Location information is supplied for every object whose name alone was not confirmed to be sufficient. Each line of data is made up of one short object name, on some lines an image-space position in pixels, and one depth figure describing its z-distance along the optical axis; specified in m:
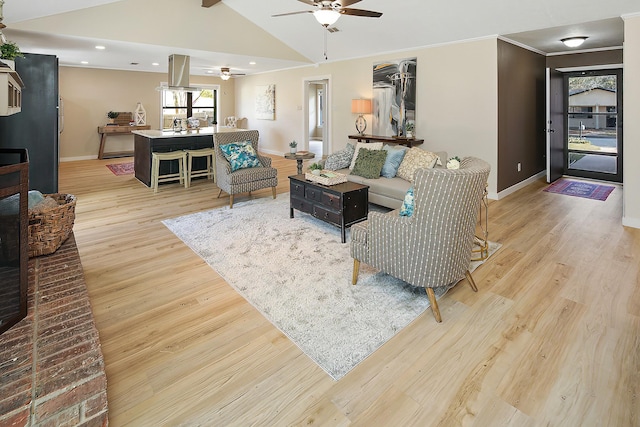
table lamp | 6.99
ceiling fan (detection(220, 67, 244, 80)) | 9.09
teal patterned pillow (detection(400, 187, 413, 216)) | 2.56
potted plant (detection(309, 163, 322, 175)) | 4.16
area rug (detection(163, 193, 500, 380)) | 2.24
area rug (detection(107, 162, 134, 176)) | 7.66
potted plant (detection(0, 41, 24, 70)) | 3.04
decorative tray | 4.01
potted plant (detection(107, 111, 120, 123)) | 9.70
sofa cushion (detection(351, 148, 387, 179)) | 4.60
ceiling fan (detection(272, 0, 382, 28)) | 3.44
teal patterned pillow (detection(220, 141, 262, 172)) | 5.12
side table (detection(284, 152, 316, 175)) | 5.01
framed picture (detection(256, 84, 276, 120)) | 10.09
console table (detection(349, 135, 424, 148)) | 6.22
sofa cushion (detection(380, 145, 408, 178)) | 4.61
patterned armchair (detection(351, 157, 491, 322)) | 2.24
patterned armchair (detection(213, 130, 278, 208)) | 5.01
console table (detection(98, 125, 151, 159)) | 9.44
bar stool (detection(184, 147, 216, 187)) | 6.29
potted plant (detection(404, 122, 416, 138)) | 6.28
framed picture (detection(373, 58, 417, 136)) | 6.39
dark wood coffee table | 3.83
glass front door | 6.46
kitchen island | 6.24
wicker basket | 2.58
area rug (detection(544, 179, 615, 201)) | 5.75
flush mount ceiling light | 5.29
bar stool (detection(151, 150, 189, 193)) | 5.93
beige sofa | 4.23
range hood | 7.01
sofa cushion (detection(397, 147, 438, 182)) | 4.34
